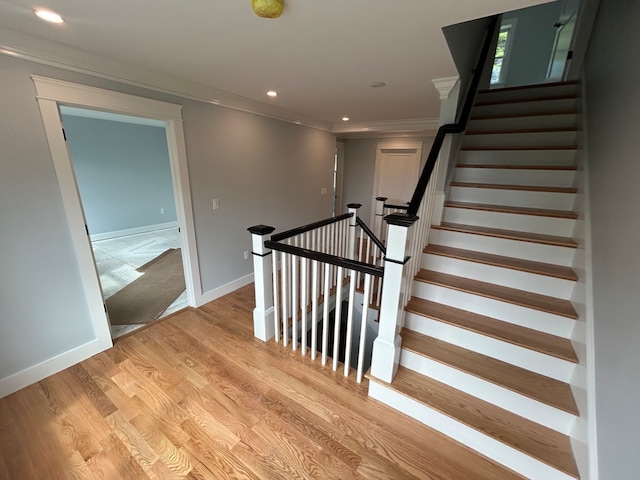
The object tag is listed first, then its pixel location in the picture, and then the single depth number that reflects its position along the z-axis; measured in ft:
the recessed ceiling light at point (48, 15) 4.32
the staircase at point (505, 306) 4.54
